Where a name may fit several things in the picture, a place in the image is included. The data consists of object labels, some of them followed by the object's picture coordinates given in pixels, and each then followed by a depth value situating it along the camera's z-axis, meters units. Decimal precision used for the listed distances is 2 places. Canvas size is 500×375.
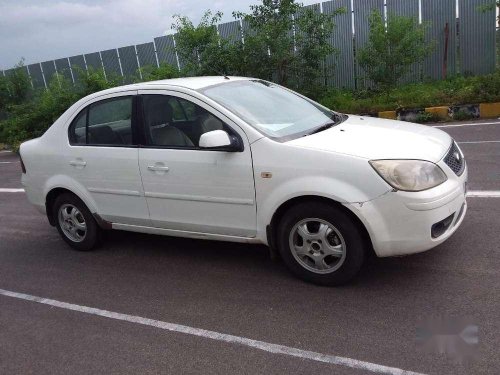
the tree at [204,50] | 14.65
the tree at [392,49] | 13.34
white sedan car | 3.50
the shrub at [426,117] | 11.66
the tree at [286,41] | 13.89
